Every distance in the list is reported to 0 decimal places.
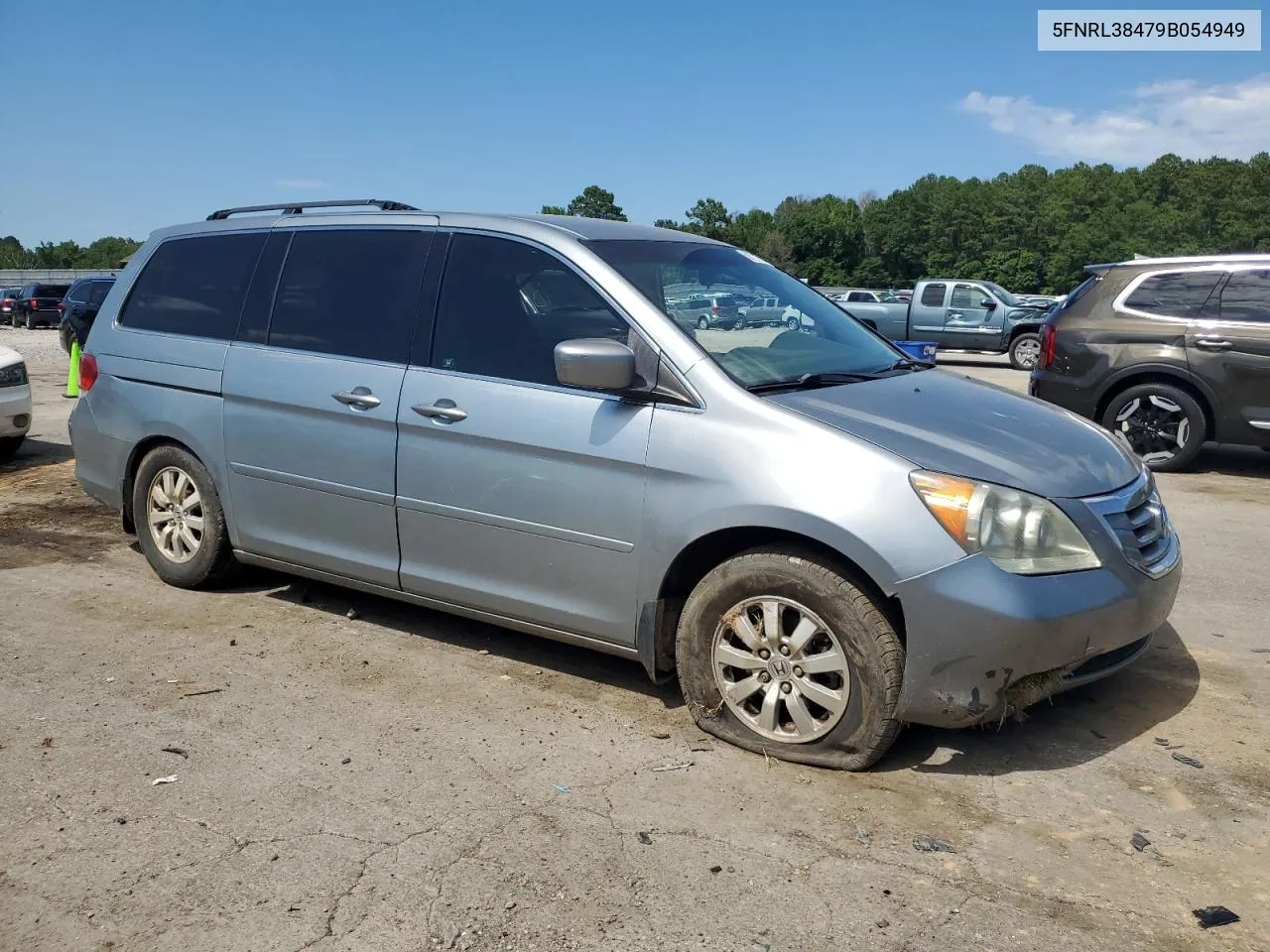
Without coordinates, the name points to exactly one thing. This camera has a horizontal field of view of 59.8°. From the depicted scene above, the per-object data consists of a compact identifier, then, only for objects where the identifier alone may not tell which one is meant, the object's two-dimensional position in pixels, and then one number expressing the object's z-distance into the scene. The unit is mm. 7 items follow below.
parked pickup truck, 23219
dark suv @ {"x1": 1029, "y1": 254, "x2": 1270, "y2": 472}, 8969
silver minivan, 3607
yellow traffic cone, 12886
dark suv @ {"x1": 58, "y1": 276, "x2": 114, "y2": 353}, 19703
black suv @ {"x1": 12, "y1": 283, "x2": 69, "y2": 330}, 40719
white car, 9492
